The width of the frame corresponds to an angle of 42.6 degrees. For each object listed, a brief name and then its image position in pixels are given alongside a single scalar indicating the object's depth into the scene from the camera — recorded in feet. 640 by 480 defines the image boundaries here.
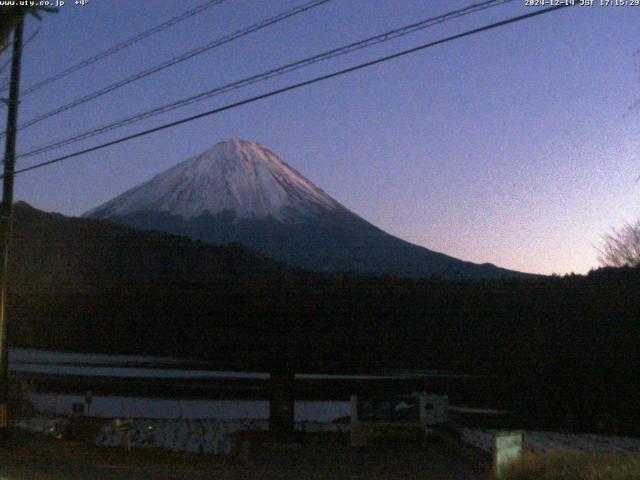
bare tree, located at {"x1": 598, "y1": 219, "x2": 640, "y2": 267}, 185.88
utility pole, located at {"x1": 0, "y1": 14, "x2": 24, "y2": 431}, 65.31
